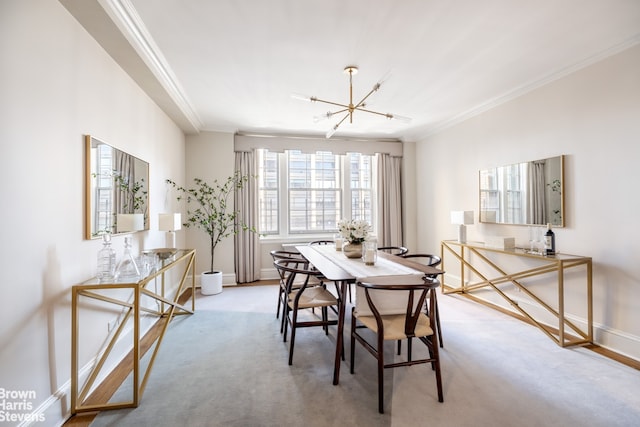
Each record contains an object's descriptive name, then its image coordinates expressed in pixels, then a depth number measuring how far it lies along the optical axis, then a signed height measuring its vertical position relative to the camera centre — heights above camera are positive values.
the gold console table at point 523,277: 2.80 -0.80
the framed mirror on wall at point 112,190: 2.16 +0.21
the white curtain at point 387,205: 5.81 +0.15
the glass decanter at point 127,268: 2.11 -0.38
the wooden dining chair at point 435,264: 2.68 -0.47
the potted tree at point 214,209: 4.79 +0.09
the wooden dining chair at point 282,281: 3.00 -0.75
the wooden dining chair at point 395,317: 1.93 -0.75
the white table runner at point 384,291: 2.25 -0.58
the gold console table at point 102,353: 1.86 -0.85
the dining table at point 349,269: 2.21 -0.47
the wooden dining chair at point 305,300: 2.48 -0.77
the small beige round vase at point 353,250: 3.07 -0.38
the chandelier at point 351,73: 2.96 +1.42
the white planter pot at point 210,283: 4.55 -1.05
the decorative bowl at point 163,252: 2.99 -0.40
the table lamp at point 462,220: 4.12 -0.10
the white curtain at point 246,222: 5.20 -0.14
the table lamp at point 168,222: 3.52 -0.09
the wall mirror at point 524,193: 3.17 +0.22
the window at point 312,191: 5.64 +0.44
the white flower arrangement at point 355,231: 3.06 -0.18
